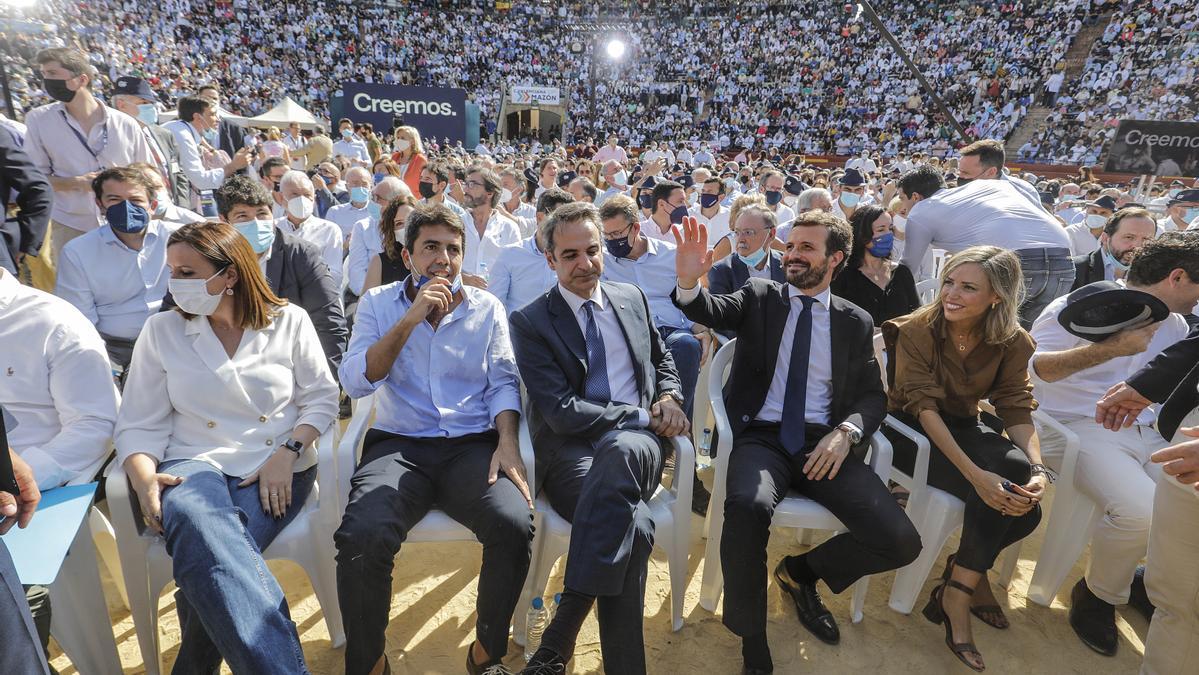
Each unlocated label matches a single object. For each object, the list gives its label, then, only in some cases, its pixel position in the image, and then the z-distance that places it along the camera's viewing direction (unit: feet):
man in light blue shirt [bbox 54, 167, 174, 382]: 10.09
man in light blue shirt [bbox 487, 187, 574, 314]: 13.41
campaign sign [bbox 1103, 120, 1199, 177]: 35.94
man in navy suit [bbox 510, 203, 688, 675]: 6.82
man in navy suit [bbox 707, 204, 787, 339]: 12.88
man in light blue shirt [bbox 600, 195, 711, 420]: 11.98
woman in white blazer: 6.40
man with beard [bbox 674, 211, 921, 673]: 7.82
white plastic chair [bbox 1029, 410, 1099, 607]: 9.14
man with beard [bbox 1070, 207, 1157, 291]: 13.53
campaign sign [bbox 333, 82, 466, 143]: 67.15
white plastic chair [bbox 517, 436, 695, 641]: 7.95
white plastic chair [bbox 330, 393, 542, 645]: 7.57
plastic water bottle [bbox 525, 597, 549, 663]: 7.95
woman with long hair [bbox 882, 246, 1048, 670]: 8.46
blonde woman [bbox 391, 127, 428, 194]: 24.23
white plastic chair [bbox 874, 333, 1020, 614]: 8.79
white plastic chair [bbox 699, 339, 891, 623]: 8.25
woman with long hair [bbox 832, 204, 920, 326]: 12.22
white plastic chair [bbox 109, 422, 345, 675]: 6.91
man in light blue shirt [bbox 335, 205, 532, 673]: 6.87
